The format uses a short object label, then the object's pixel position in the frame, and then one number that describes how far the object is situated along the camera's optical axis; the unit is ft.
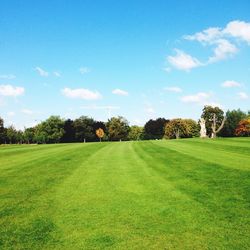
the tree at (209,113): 363.35
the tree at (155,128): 604.49
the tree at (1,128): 429.05
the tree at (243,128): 403.36
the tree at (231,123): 474.49
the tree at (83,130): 536.83
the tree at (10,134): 635.62
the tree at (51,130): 536.83
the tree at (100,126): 557.91
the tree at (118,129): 555.28
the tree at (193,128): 559.26
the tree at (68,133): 550.77
